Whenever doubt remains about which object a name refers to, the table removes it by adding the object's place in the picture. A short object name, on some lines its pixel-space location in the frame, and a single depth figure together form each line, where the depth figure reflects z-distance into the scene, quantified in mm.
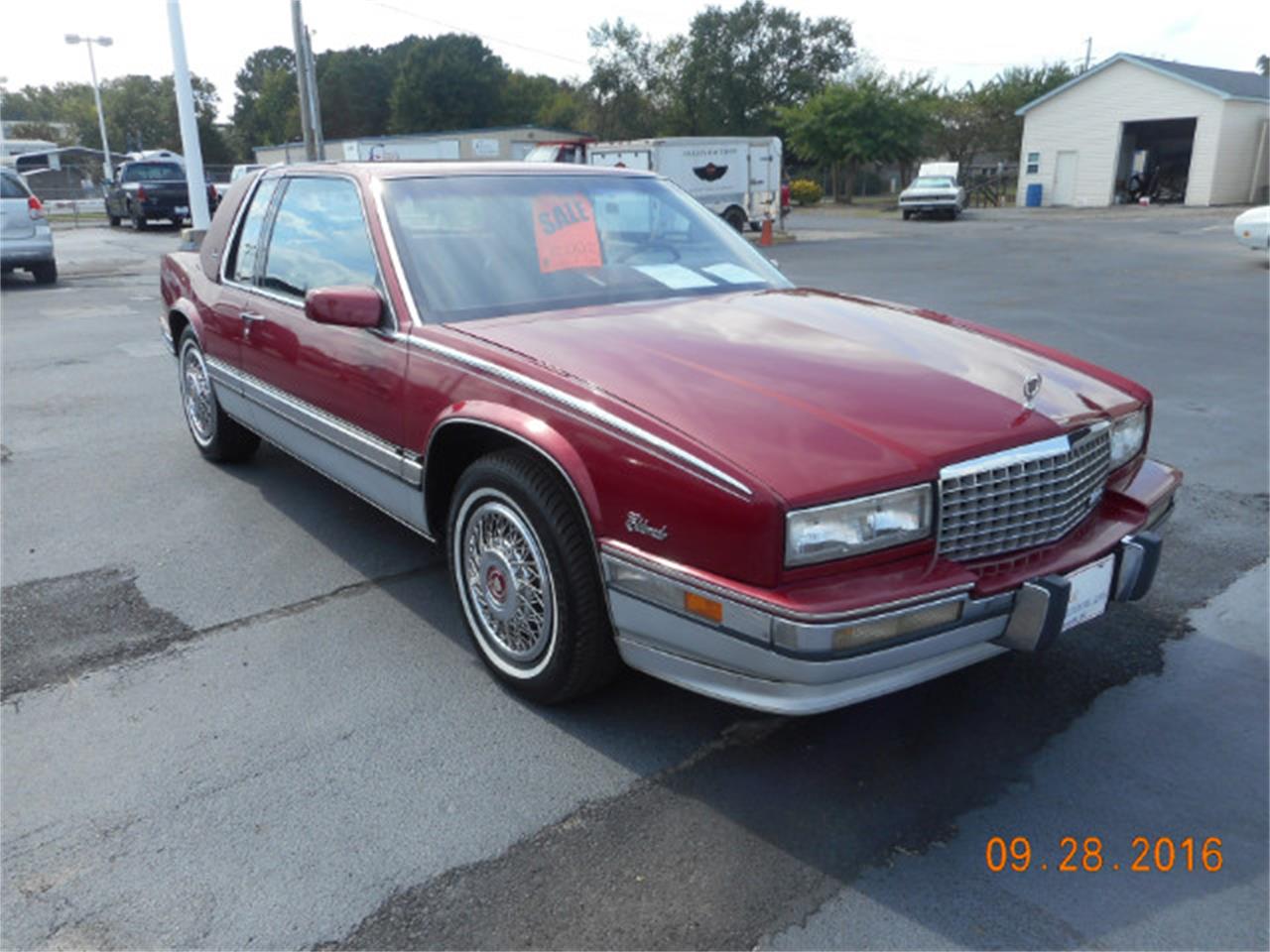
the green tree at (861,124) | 41531
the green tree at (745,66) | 64125
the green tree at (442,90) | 75375
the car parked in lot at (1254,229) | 15609
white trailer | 23078
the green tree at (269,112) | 83500
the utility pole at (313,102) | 22519
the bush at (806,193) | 44000
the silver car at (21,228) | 13898
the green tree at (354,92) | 81375
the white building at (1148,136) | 35156
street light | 40750
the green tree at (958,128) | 47031
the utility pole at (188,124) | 15273
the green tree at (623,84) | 65875
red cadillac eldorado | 2383
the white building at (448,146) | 43969
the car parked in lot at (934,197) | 31797
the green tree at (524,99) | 80000
